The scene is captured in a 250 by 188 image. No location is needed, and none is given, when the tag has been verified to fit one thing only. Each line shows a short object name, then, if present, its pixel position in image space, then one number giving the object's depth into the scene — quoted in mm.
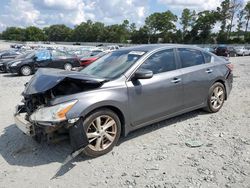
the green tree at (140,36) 62028
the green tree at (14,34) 99594
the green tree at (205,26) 52163
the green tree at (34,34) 94185
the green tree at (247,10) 50398
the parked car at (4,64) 11407
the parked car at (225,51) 24963
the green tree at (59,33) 89120
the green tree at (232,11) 50012
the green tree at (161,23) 60229
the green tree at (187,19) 55979
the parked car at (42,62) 10469
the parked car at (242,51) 27749
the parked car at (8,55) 13319
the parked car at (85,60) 11051
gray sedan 2617
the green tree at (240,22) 51214
